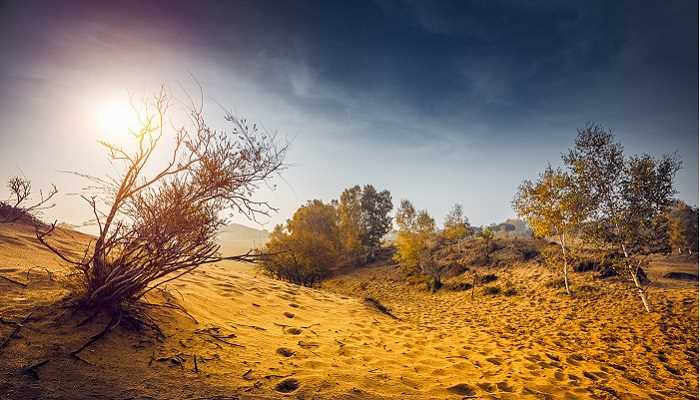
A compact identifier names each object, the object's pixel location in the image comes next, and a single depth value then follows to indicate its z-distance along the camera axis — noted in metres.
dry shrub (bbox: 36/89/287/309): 3.79
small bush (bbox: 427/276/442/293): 20.50
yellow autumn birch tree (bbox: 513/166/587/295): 13.19
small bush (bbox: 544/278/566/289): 15.89
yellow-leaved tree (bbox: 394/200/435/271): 26.62
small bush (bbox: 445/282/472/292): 19.25
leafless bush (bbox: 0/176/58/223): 5.93
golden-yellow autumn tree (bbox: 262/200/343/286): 23.62
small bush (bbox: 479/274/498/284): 20.21
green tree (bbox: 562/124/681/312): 10.48
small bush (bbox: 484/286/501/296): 16.72
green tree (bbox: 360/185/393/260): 46.12
